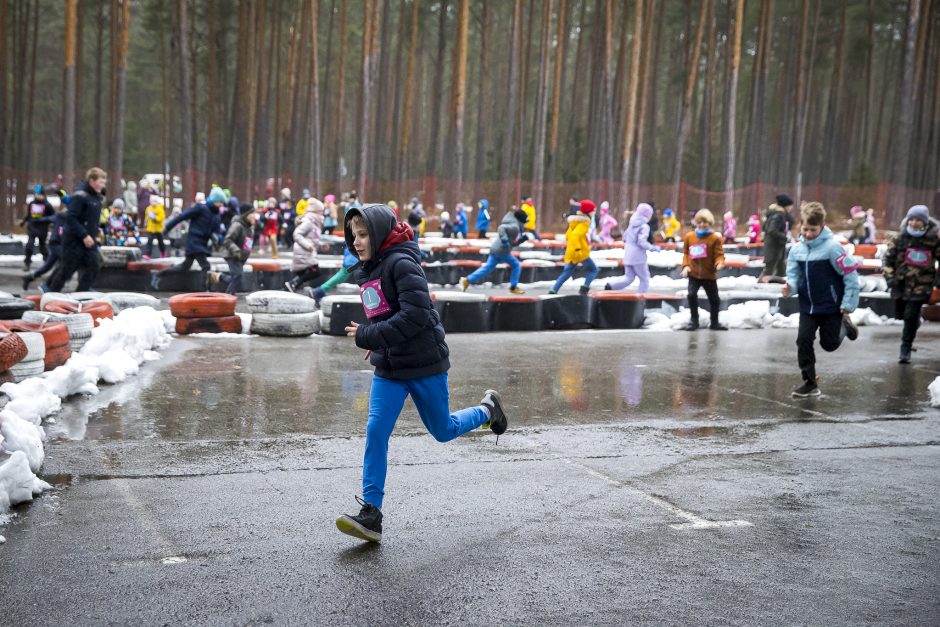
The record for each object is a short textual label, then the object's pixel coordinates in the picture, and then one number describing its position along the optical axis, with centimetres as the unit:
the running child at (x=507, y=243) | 1736
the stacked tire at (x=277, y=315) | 1242
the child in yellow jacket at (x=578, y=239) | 1727
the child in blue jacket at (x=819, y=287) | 886
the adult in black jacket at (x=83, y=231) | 1370
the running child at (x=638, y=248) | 1661
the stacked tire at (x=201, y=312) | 1223
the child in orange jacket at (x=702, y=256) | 1395
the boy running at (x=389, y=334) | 480
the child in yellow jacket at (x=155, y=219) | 2603
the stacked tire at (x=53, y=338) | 859
